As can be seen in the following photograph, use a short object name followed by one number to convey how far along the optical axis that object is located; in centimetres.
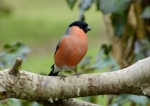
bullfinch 584
